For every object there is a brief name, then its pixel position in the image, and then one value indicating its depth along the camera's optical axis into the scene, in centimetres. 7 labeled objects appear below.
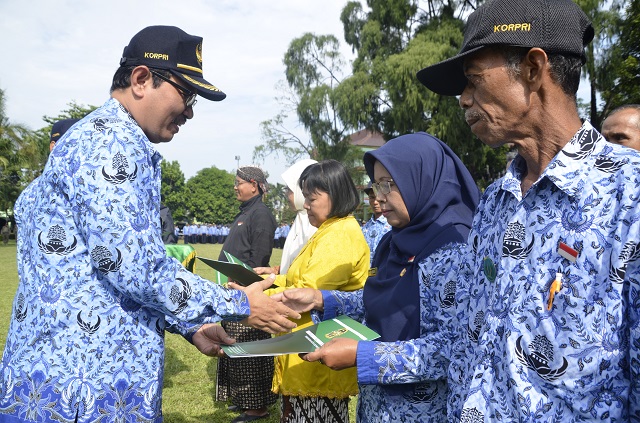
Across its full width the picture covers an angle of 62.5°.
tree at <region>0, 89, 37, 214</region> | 3491
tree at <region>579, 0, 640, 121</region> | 2033
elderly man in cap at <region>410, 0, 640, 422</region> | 130
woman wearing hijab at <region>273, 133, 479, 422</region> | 211
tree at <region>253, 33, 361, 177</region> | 2956
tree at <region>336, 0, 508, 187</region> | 2344
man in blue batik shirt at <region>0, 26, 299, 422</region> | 192
